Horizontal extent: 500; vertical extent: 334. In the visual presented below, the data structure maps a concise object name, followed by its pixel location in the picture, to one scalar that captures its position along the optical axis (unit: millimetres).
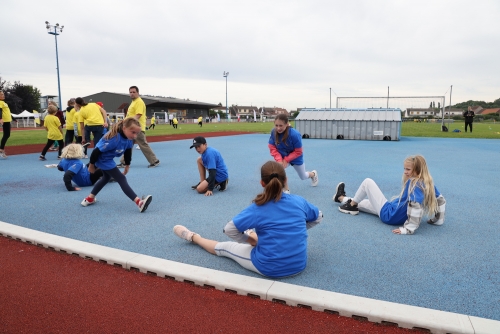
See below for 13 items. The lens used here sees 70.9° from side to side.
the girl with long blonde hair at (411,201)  4223
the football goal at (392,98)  24788
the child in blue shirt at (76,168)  7000
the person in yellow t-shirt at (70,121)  11758
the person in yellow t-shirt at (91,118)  10023
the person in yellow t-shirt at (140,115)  9656
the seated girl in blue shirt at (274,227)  3041
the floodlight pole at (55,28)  36094
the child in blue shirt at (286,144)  6312
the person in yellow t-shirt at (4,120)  11336
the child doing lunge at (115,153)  5258
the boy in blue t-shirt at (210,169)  6338
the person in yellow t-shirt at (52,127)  11164
